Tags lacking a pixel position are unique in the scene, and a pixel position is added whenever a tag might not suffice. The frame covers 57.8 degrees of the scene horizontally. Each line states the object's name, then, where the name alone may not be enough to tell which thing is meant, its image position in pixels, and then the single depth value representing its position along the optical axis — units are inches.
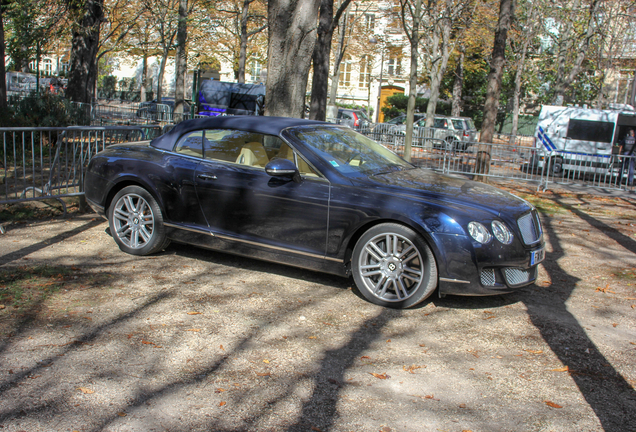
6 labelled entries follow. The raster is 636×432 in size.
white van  761.0
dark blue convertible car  192.5
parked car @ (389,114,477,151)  950.4
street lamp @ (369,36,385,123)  1404.8
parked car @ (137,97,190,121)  918.5
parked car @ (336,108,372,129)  1099.9
